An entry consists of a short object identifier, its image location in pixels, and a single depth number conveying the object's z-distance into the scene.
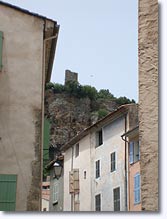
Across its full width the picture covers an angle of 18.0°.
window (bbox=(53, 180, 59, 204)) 32.93
